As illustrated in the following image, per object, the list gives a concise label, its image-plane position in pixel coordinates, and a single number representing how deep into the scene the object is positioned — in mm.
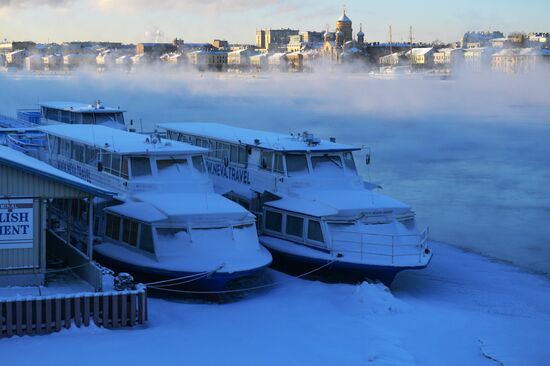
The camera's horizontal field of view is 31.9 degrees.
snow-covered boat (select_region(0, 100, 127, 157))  32688
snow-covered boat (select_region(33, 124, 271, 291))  21391
